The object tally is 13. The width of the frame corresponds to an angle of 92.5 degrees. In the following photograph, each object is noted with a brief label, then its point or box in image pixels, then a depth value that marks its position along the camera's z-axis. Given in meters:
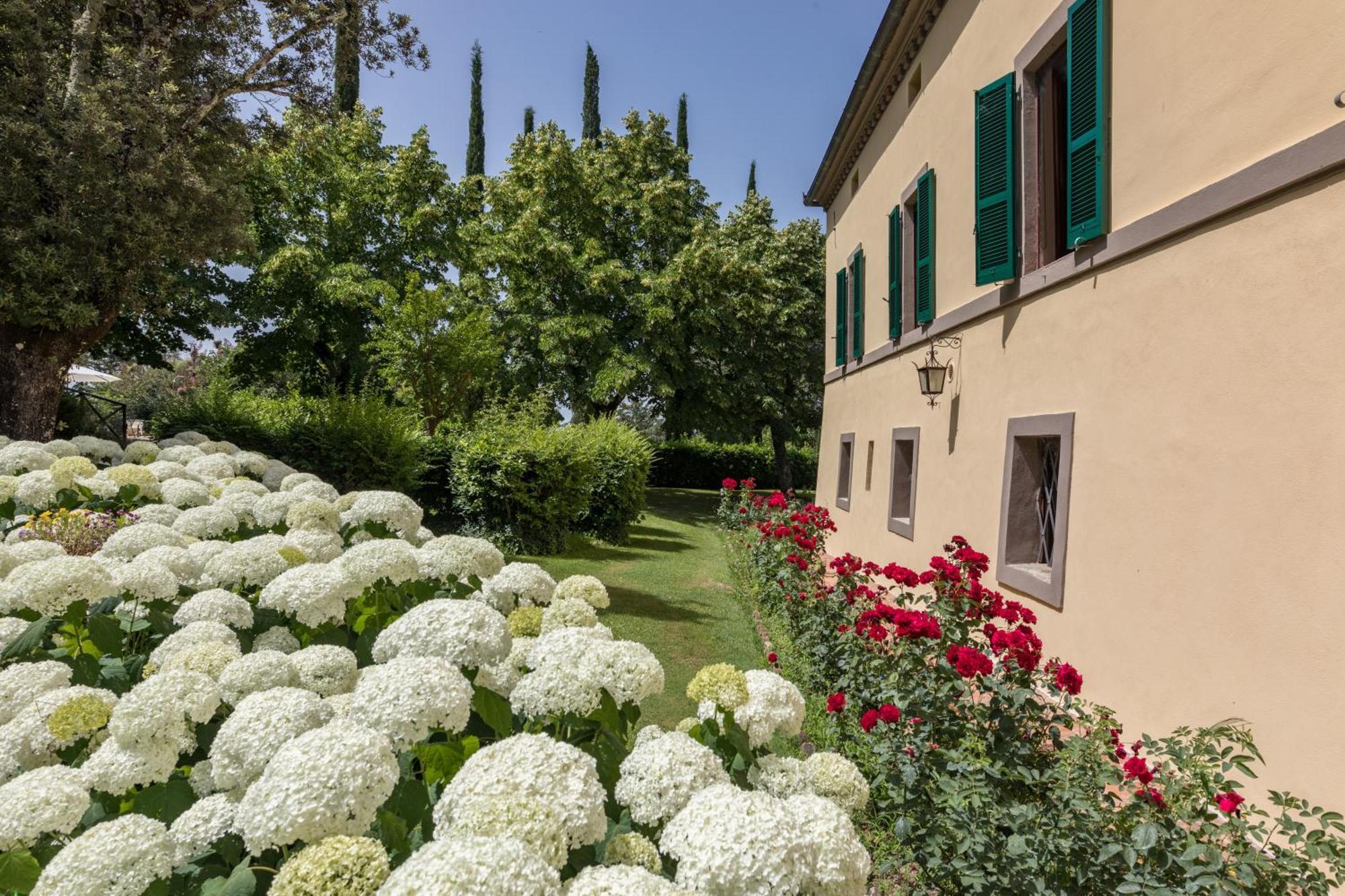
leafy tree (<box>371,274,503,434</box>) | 15.88
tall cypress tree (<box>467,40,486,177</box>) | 34.22
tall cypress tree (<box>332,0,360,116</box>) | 13.37
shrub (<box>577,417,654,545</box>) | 14.37
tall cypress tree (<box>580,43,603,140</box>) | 35.09
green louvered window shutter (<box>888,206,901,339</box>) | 8.94
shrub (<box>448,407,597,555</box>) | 11.70
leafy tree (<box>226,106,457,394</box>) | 21.06
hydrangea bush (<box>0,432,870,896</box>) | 1.35
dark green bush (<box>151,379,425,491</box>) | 11.24
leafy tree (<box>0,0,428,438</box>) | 9.53
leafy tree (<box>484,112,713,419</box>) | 19.50
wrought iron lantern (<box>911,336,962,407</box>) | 7.04
